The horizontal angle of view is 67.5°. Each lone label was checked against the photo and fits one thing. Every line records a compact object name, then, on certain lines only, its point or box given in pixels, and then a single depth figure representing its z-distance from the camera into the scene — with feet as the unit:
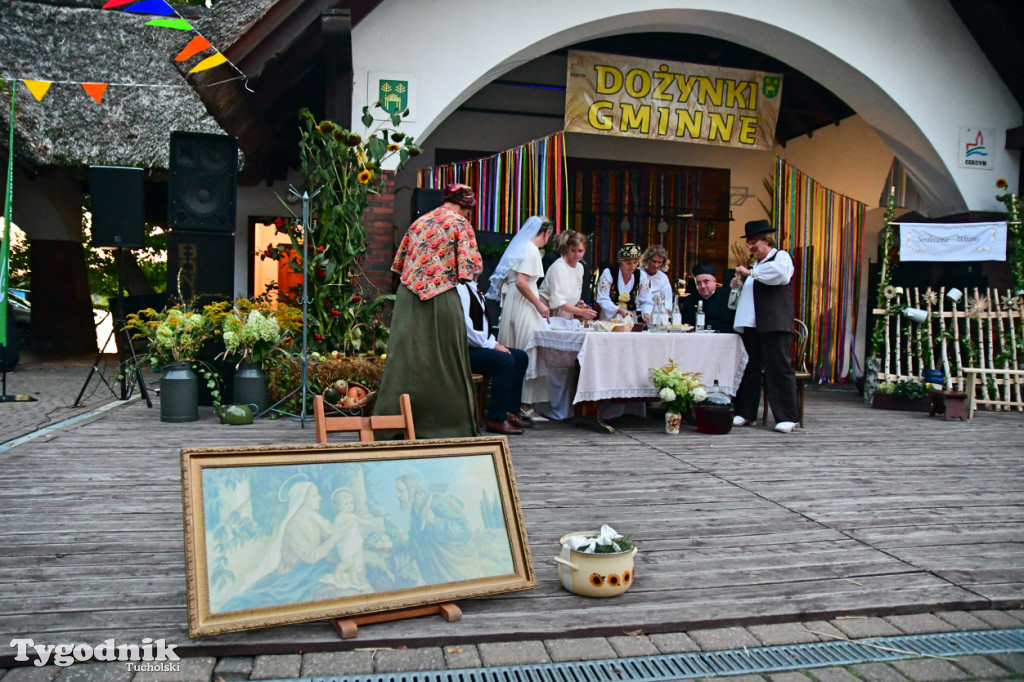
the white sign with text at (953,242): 27.73
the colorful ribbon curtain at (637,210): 36.14
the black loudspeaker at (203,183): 23.21
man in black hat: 19.57
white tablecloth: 18.72
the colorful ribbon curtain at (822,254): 32.53
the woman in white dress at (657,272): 24.41
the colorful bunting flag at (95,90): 21.77
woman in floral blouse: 13.84
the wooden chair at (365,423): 8.48
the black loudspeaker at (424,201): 24.89
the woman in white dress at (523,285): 19.51
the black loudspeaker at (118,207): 23.20
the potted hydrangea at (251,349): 19.86
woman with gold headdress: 23.63
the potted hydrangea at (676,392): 18.97
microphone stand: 17.42
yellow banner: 28.86
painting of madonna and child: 6.81
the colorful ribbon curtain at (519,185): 29.17
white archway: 24.26
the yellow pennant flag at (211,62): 20.02
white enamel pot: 8.20
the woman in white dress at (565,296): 20.47
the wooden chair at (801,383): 20.65
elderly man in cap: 22.07
